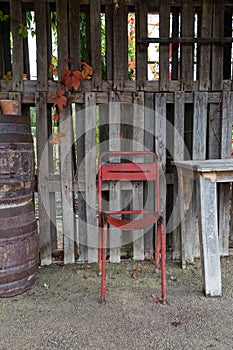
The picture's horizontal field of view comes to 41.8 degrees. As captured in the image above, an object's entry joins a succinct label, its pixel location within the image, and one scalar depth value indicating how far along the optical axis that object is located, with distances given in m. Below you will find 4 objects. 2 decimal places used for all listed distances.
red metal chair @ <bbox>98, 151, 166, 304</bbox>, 2.05
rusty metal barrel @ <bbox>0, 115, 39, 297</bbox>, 2.08
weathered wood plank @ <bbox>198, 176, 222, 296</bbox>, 2.11
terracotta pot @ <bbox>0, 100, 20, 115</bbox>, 2.26
